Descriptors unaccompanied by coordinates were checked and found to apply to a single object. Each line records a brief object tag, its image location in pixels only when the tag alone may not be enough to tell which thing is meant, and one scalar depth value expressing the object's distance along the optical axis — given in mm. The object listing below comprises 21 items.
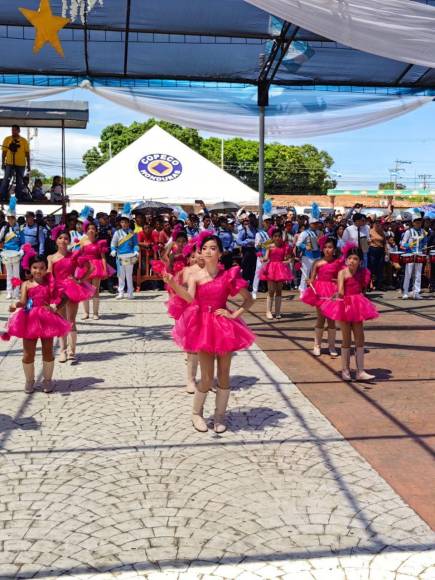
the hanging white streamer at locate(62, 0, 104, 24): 7025
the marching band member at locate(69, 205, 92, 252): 12594
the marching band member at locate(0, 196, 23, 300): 14695
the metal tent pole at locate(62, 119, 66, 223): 11992
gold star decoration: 7512
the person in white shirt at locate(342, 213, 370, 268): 14852
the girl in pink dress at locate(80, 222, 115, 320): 11367
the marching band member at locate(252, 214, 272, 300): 13141
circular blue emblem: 25219
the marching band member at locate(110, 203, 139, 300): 14812
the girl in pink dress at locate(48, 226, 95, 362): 8242
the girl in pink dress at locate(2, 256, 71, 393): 6836
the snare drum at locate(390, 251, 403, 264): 16438
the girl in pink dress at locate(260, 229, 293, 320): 11914
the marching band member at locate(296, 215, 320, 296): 13883
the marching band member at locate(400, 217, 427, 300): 15500
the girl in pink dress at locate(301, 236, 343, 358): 8844
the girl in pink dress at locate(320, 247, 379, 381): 7562
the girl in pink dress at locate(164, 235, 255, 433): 5625
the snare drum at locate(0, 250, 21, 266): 14680
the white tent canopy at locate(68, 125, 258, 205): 24906
